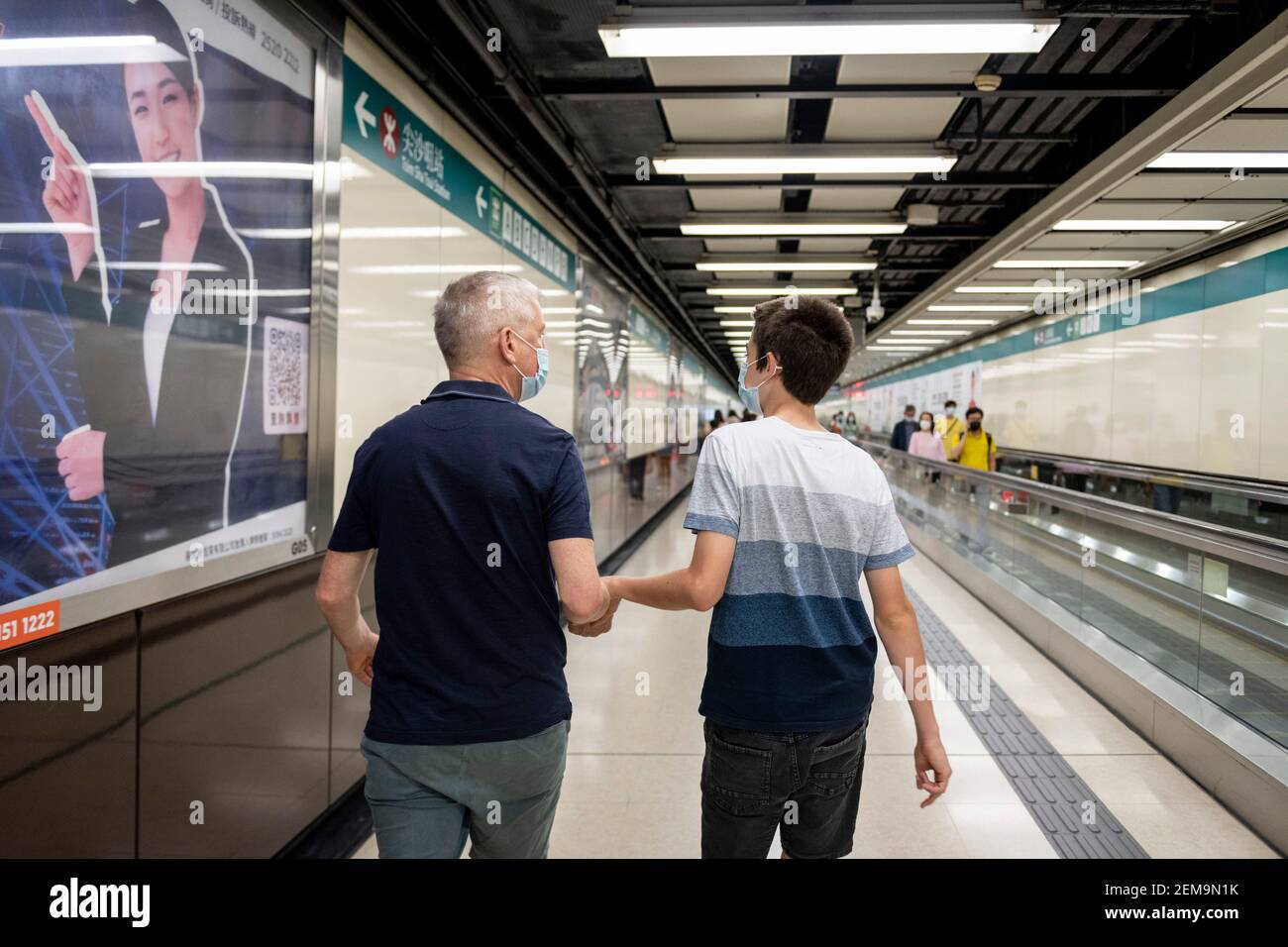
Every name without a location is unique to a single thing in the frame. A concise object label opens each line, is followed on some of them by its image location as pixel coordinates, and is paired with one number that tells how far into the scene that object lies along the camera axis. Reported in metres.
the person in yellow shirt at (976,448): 10.66
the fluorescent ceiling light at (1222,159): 5.86
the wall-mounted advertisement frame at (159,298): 1.85
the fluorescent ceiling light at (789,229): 8.20
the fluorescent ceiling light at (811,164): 6.11
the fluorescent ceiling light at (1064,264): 9.88
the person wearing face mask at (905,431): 14.30
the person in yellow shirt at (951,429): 13.02
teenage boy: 1.79
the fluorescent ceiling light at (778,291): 12.30
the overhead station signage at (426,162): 3.47
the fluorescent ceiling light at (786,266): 10.38
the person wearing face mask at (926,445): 11.95
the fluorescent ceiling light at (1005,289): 11.79
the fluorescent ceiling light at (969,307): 13.51
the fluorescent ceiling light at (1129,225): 7.94
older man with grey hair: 1.54
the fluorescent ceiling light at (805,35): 3.89
